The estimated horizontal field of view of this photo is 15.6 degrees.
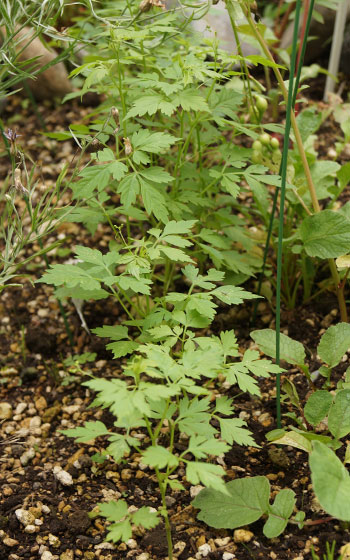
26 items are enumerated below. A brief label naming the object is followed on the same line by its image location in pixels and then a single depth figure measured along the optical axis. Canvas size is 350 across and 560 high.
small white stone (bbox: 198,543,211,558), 0.95
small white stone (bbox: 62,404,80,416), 1.10
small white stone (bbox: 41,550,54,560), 0.95
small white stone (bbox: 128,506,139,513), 0.98
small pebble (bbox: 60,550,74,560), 0.95
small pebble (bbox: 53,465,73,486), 1.02
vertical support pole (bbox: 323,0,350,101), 1.37
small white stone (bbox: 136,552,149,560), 0.95
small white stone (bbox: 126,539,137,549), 0.96
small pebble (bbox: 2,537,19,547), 0.97
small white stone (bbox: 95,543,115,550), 0.96
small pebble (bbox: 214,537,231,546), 0.96
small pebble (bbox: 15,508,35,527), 0.98
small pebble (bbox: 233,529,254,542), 0.96
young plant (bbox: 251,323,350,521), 0.90
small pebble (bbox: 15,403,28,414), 1.11
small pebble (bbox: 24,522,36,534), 0.98
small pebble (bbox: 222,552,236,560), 0.95
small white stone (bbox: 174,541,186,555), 0.96
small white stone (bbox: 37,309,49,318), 1.22
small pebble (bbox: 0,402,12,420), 1.10
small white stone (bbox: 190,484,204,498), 1.00
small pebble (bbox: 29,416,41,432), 1.09
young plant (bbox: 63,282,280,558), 0.85
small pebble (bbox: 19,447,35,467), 1.05
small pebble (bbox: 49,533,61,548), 0.97
